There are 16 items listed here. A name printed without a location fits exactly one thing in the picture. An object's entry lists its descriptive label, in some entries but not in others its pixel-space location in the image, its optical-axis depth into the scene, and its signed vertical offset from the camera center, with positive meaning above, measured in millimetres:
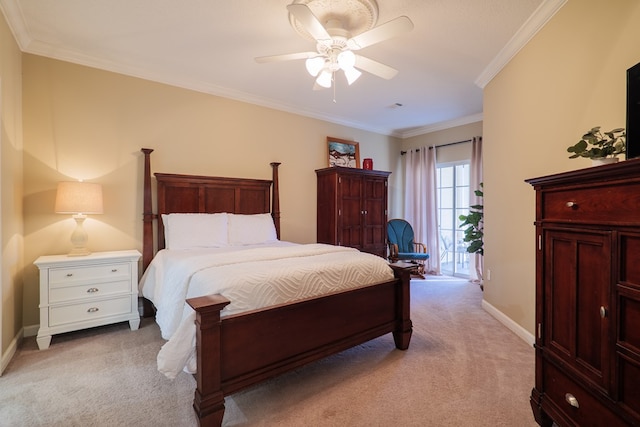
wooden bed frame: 1560 -778
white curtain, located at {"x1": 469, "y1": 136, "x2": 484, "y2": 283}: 4816 +568
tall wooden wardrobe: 4504 +87
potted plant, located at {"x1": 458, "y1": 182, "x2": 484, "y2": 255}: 4316 -253
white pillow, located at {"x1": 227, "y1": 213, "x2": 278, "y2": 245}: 3498 -200
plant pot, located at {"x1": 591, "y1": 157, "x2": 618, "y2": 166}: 1316 +247
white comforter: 1658 -452
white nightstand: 2504 -716
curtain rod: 5073 +1258
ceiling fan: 1918 +1243
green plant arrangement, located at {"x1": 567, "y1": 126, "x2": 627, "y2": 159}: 1344 +315
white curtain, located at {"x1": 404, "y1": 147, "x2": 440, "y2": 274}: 5473 +266
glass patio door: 5301 +26
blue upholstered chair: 5094 -463
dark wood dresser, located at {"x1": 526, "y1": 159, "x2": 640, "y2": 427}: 1091 -350
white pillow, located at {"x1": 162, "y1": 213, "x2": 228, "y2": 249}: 3154 -203
